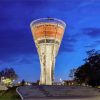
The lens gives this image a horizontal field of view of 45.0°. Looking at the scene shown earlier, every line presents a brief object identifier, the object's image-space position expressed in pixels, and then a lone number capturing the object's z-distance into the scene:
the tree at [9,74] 57.30
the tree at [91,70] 27.74
